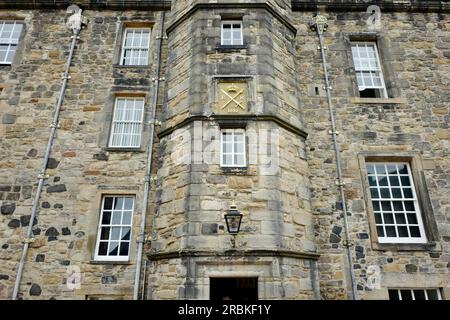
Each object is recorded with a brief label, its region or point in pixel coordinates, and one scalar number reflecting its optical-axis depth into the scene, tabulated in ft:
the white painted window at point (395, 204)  25.03
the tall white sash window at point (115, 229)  24.43
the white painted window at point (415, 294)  22.99
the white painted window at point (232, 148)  22.18
